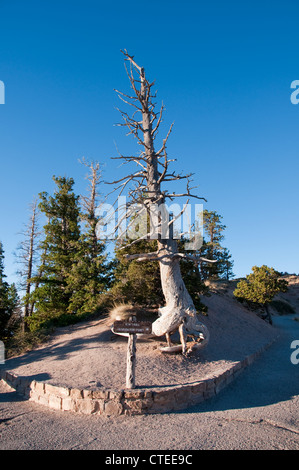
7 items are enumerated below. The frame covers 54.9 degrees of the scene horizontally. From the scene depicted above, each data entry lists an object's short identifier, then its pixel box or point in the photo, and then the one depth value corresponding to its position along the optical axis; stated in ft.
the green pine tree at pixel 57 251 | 56.29
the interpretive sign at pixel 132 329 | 23.98
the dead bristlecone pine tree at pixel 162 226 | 32.17
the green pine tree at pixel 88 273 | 48.39
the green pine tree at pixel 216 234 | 105.76
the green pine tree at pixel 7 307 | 50.21
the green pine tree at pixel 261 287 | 70.90
